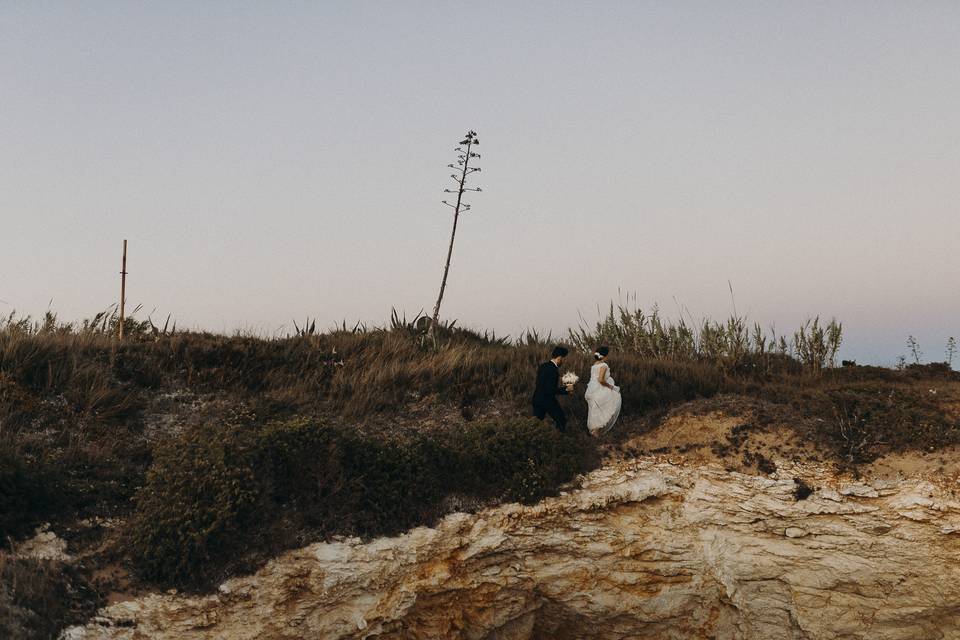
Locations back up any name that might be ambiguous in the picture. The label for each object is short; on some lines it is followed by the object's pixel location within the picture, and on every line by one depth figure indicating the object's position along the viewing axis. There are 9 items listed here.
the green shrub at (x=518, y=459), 13.78
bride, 15.62
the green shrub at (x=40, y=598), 9.91
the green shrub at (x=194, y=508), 11.29
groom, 15.49
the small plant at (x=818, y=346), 21.59
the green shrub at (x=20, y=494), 11.49
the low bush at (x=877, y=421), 14.62
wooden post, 19.20
